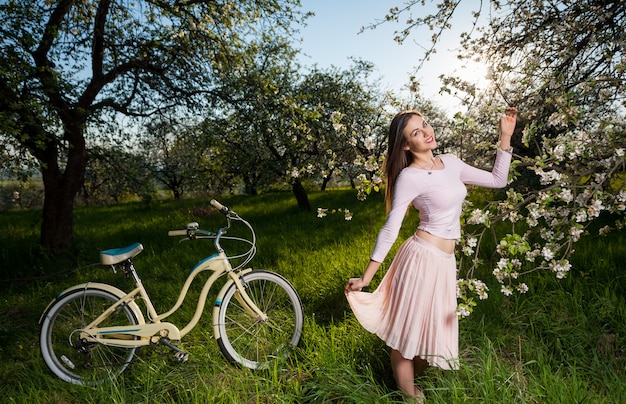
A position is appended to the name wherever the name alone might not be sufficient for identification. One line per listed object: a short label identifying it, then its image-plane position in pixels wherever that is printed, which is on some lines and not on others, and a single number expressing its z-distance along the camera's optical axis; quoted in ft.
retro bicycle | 12.09
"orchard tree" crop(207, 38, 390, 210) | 24.54
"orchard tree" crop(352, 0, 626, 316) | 10.31
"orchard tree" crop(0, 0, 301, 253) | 24.26
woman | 9.11
